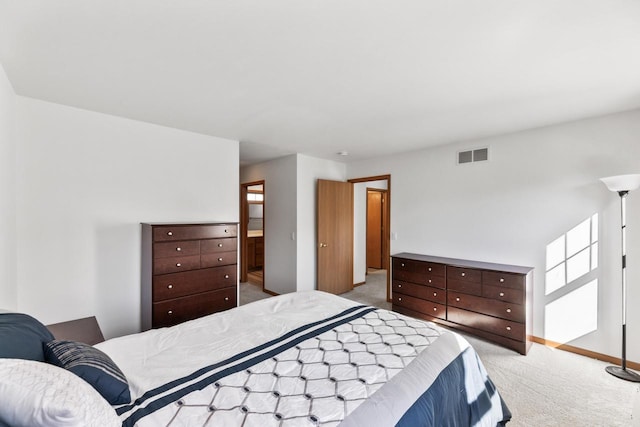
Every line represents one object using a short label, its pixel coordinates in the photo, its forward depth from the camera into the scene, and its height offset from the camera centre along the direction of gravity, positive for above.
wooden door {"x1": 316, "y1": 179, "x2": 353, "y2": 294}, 4.77 -0.37
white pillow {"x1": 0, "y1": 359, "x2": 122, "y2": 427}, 0.75 -0.53
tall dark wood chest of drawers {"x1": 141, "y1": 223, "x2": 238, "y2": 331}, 2.75 -0.59
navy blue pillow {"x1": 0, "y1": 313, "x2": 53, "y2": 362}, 1.06 -0.51
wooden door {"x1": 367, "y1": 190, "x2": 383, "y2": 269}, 7.24 -0.36
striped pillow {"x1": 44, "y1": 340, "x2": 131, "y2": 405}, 1.08 -0.62
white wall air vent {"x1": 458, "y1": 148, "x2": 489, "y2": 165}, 3.61 +0.80
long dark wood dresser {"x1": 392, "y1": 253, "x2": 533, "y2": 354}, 2.96 -0.97
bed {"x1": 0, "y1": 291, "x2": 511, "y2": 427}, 1.11 -0.79
